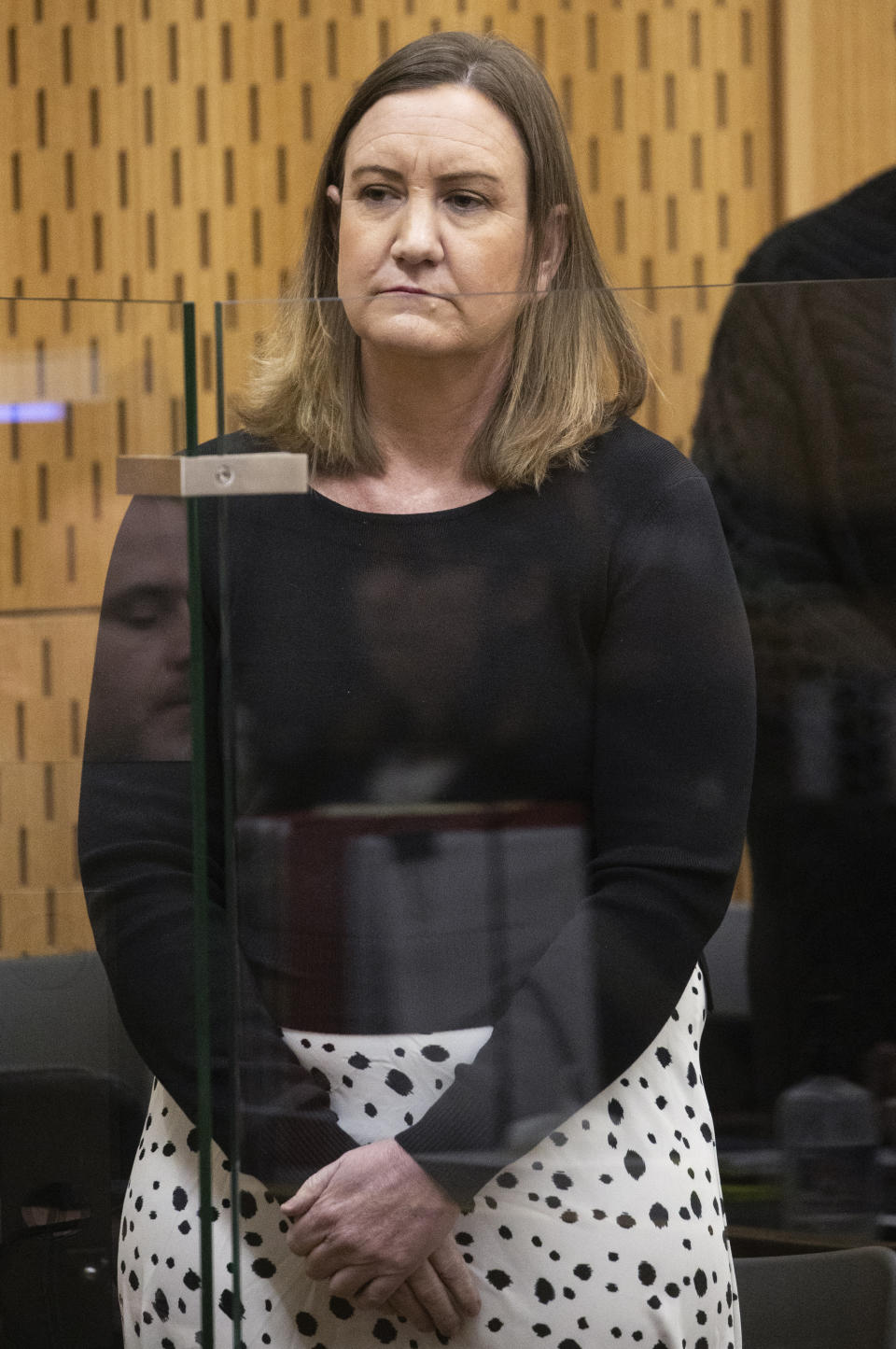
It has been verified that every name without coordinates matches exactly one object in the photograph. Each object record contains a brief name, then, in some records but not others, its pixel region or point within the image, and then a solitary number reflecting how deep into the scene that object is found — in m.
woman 6.04
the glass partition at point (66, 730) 6.12
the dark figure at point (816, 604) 6.08
